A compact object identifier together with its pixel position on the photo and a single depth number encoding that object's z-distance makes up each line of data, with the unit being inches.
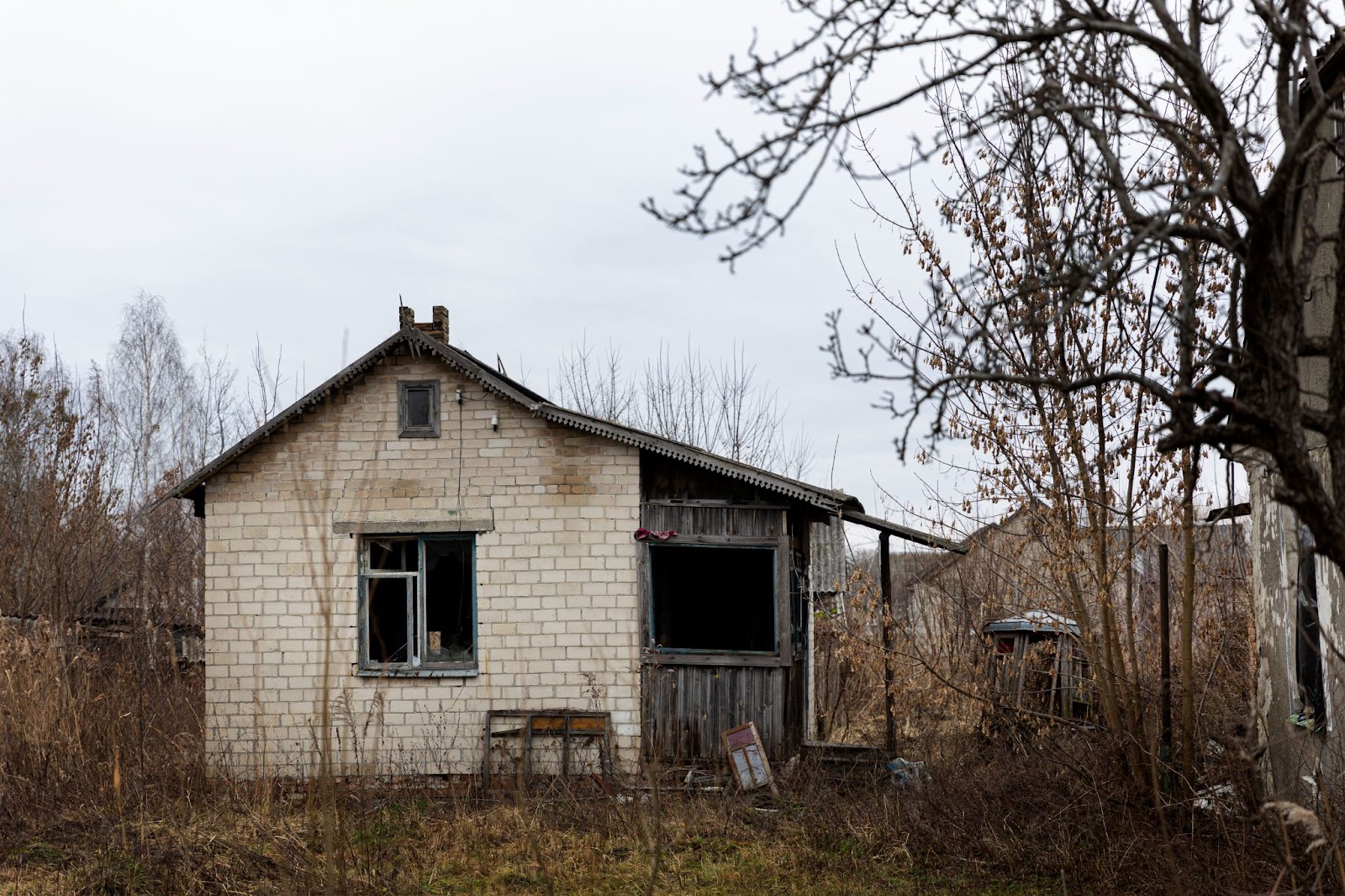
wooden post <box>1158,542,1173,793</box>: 404.2
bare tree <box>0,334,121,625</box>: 809.5
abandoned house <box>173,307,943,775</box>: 526.3
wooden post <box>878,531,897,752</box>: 436.6
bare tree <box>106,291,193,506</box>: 1469.0
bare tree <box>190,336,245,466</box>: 1480.1
